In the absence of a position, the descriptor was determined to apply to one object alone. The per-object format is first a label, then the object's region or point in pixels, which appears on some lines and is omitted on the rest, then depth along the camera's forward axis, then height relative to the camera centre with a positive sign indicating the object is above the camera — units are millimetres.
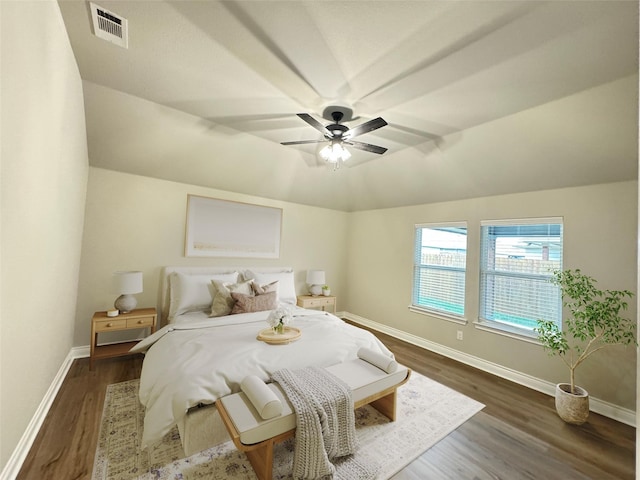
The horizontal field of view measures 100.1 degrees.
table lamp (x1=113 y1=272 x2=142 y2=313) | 3025 -563
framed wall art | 3900 +228
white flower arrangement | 2529 -690
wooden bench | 1512 -1040
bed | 1767 -897
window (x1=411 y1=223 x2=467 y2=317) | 3881 -226
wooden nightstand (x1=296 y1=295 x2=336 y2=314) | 4598 -945
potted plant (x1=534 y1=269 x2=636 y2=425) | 2330 -624
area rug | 1691 -1441
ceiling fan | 2359 +995
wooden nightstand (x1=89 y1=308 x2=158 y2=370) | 2881 -979
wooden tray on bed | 2408 -843
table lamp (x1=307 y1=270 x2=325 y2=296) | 4785 -573
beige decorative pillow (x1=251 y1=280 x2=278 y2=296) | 3486 -574
